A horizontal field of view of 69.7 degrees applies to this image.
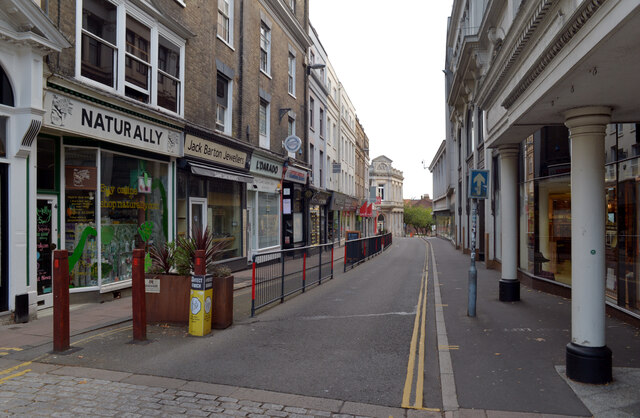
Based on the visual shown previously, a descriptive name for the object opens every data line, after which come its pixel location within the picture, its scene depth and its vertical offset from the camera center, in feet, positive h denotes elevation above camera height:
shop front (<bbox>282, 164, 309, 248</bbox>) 72.28 +2.53
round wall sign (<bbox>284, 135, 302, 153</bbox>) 68.23 +11.60
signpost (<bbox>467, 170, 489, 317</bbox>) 29.19 +1.55
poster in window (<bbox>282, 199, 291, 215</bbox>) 70.03 +2.30
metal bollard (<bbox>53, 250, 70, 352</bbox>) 20.84 -3.63
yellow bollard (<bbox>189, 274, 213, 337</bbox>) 24.02 -4.44
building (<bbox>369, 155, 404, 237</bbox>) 269.58 +20.47
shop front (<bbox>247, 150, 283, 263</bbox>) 59.67 +2.28
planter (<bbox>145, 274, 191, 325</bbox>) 25.89 -4.42
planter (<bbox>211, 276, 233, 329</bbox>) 25.46 -4.44
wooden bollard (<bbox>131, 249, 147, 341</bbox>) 22.81 -3.80
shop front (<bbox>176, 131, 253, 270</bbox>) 44.34 +3.48
